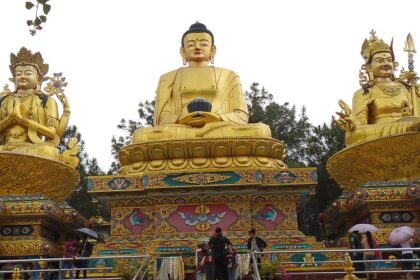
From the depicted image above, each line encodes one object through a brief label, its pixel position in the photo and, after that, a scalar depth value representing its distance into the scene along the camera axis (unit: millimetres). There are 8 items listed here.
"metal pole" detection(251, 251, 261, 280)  6500
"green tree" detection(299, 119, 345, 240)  20219
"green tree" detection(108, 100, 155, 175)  23883
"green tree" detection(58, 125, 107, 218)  22422
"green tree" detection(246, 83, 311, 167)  23594
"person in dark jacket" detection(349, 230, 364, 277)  8930
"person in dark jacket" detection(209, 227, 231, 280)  7160
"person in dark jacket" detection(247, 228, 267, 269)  8039
